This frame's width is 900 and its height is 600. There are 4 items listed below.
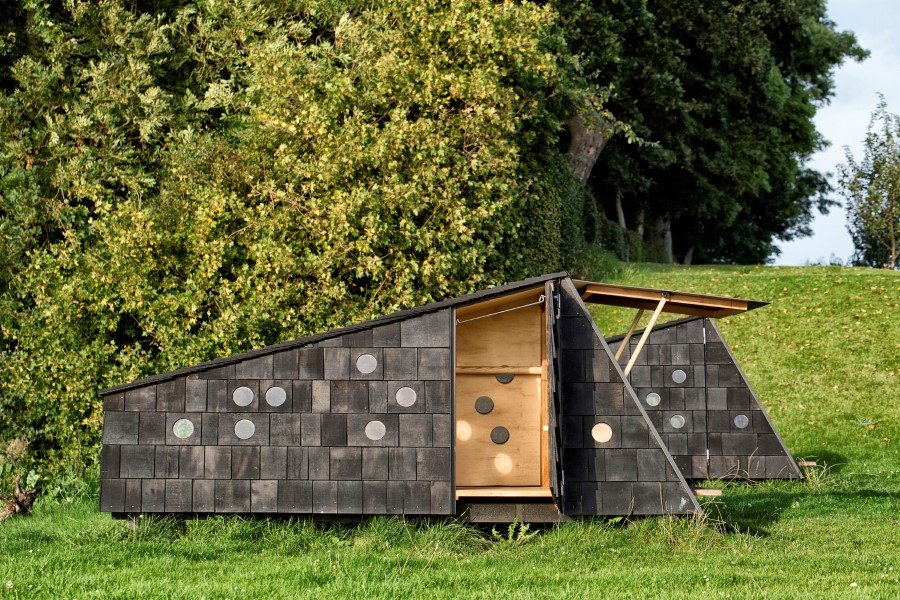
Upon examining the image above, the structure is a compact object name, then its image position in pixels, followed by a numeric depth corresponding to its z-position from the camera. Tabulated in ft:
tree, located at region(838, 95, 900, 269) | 125.49
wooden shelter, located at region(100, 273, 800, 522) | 36.40
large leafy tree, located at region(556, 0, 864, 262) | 101.50
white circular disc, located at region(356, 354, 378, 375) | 36.65
